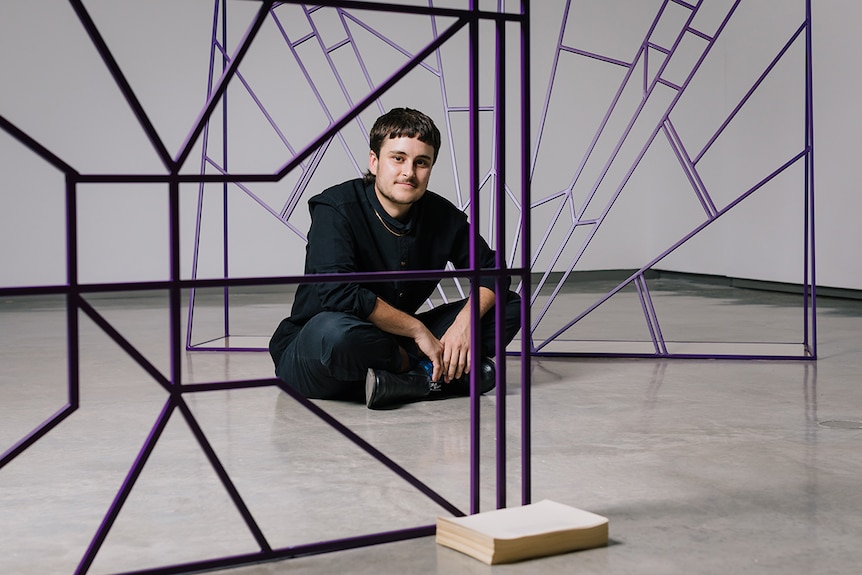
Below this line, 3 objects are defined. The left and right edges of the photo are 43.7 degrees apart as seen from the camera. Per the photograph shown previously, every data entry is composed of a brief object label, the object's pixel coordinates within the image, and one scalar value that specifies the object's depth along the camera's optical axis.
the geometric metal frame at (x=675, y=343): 3.77
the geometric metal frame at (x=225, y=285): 1.48
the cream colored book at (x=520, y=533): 1.65
